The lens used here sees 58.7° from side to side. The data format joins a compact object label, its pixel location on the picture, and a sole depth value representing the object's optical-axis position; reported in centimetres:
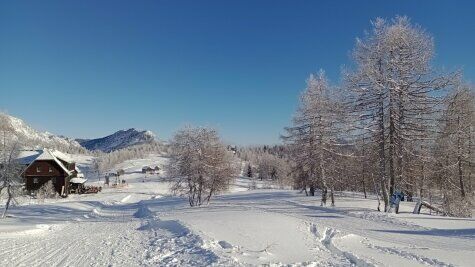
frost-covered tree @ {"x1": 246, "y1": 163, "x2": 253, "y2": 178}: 16235
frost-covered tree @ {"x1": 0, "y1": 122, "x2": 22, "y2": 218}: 4006
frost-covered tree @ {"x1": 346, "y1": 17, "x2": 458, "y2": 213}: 2561
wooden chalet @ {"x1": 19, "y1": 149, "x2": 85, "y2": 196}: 7712
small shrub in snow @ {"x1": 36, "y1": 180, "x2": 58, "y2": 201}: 6950
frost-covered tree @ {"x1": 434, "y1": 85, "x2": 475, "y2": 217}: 3269
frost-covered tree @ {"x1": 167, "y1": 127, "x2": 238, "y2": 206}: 4466
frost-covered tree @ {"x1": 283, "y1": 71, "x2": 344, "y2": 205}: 3741
